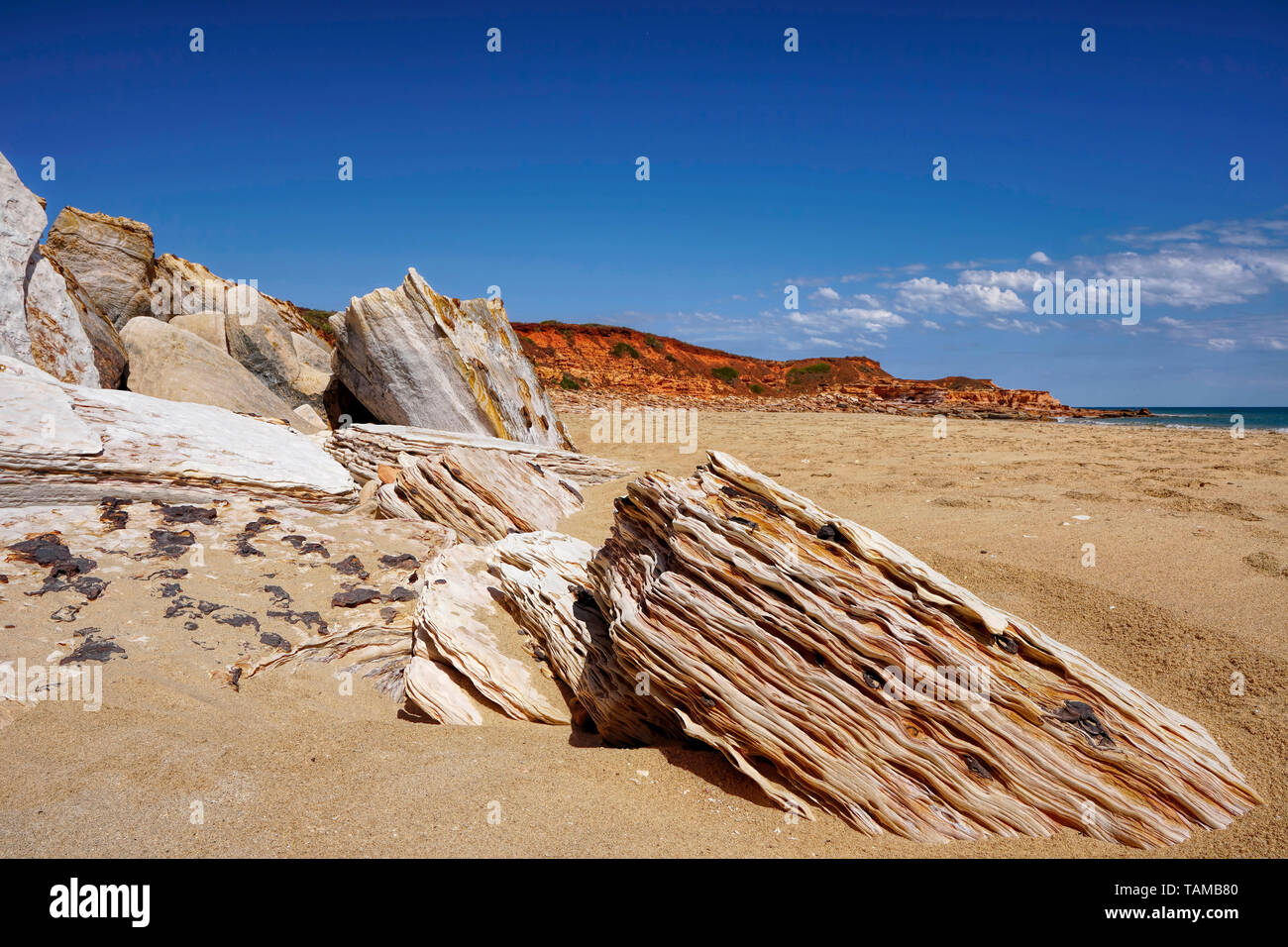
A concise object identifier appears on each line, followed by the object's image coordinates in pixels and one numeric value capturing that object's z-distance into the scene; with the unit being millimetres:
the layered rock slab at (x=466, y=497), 5562
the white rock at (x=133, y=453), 4199
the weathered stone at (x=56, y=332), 6480
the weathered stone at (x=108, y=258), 9484
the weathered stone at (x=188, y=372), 7906
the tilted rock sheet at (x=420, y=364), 7559
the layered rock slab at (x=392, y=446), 6582
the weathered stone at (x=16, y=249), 6023
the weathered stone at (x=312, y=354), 12336
